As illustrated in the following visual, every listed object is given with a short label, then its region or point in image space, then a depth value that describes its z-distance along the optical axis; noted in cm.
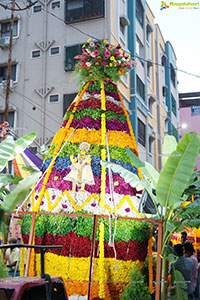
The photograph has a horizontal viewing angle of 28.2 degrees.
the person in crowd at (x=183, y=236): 1287
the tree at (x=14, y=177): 551
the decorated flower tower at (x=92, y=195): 645
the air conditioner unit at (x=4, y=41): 2144
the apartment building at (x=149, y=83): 2212
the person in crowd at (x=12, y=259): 842
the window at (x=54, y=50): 2093
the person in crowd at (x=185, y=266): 749
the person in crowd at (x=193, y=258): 800
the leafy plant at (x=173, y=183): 599
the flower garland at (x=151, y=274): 637
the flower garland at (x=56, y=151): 692
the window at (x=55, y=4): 2159
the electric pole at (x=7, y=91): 1580
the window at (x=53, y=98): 2025
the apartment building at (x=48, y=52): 1991
